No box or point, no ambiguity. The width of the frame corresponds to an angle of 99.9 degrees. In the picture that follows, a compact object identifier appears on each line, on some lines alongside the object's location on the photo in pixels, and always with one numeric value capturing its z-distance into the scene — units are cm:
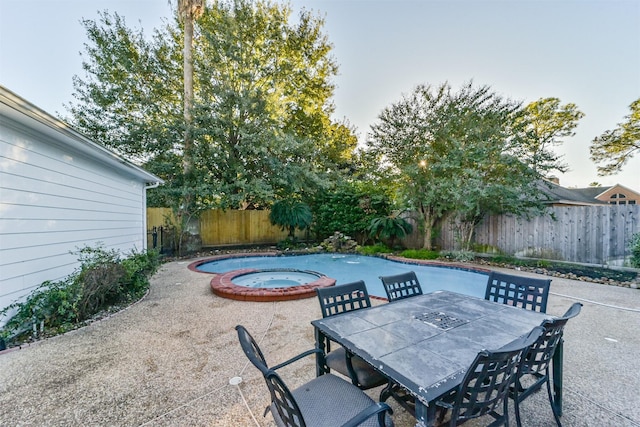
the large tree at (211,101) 958
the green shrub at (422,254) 887
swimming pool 682
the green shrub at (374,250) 1029
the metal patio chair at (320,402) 116
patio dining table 132
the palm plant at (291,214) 1141
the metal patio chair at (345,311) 185
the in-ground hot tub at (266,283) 475
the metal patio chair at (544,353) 159
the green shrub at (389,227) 1041
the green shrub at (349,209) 1165
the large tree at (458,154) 761
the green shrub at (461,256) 809
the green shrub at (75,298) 326
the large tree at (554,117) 1627
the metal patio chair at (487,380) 125
